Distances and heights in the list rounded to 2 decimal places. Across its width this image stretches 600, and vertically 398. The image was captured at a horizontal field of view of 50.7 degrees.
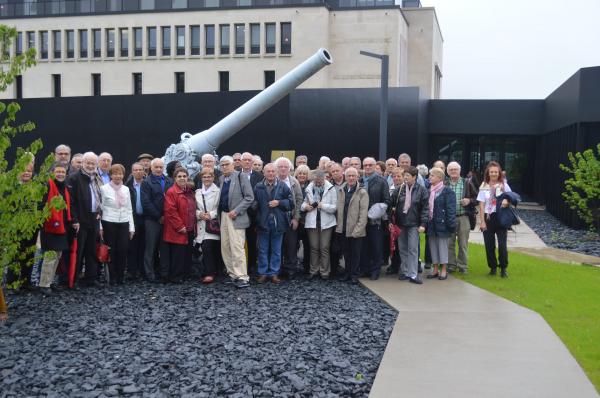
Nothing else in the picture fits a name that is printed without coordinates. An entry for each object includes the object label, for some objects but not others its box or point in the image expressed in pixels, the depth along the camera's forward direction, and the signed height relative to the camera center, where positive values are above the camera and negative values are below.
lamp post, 14.18 +1.32
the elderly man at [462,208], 10.05 -0.67
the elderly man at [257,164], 10.72 -0.03
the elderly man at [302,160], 12.81 +0.07
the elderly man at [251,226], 10.05 -0.99
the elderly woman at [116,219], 9.00 -0.83
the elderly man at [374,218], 9.52 -0.81
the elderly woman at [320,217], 9.64 -0.81
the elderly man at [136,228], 9.62 -1.03
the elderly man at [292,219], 9.63 -0.86
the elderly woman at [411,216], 9.45 -0.76
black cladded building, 23.34 +1.61
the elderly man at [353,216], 9.48 -0.78
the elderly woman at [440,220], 9.53 -0.82
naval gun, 12.42 +0.90
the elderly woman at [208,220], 9.37 -0.86
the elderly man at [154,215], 9.35 -0.81
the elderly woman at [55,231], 8.20 -0.94
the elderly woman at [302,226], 10.16 -1.00
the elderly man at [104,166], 9.52 -0.09
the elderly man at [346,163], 11.24 +0.02
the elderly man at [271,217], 9.40 -0.81
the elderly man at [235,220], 9.21 -0.85
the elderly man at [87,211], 8.67 -0.71
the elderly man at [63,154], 9.77 +0.08
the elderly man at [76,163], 9.75 -0.05
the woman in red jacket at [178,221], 9.26 -0.87
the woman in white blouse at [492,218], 9.92 -0.82
